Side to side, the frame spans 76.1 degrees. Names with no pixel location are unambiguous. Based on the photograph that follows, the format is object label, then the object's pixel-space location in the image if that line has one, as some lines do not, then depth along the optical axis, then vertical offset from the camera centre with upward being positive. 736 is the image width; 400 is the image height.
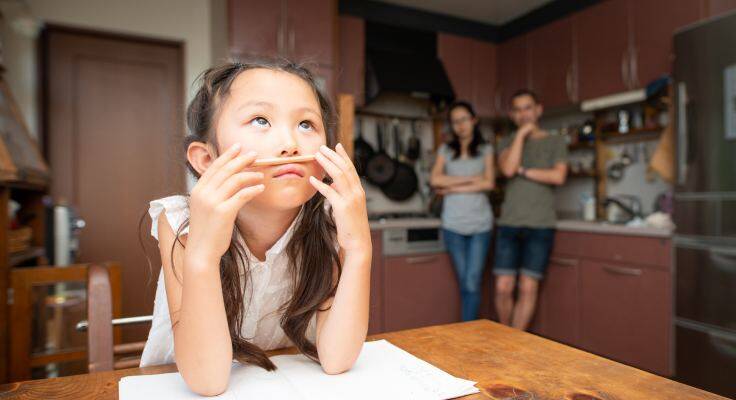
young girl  0.60 -0.06
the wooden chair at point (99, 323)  0.78 -0.21
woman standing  3.12 -0.05
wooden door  2.92 +0.42
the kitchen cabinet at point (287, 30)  2.94 +1.08
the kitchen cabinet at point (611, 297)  2.56 -0.63
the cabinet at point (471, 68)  3.91 +1.08
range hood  3.45 +0.99
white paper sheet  0.60 -0.25
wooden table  0.60 -0.26
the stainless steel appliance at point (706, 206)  2.17 -0.07
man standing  2.98 -0.07
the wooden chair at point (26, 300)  1.75 -0.38
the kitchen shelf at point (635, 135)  3.11 +0.41
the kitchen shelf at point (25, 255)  1.80 -0.24
